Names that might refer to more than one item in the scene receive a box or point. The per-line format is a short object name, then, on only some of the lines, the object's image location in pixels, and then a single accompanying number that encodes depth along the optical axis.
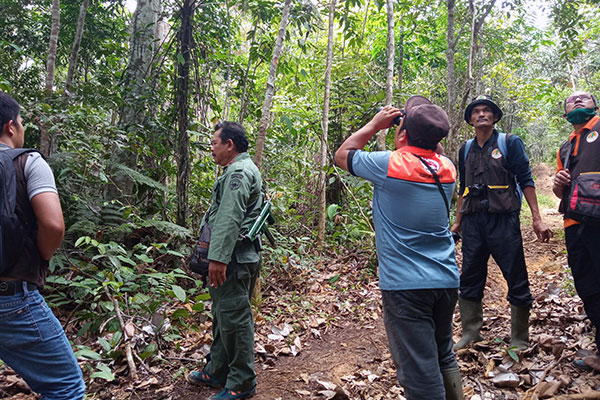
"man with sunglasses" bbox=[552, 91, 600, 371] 3.05
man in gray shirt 1.94
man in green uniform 2.99
